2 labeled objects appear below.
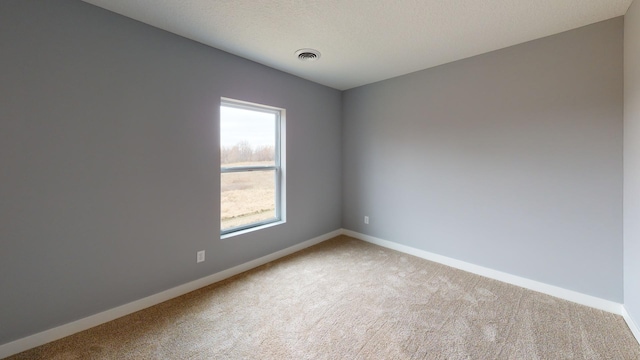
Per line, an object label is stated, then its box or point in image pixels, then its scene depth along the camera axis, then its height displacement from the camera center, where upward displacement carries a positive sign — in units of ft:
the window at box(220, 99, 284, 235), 9.40 +0.55
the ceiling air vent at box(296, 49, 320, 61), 8.84 +4.57
